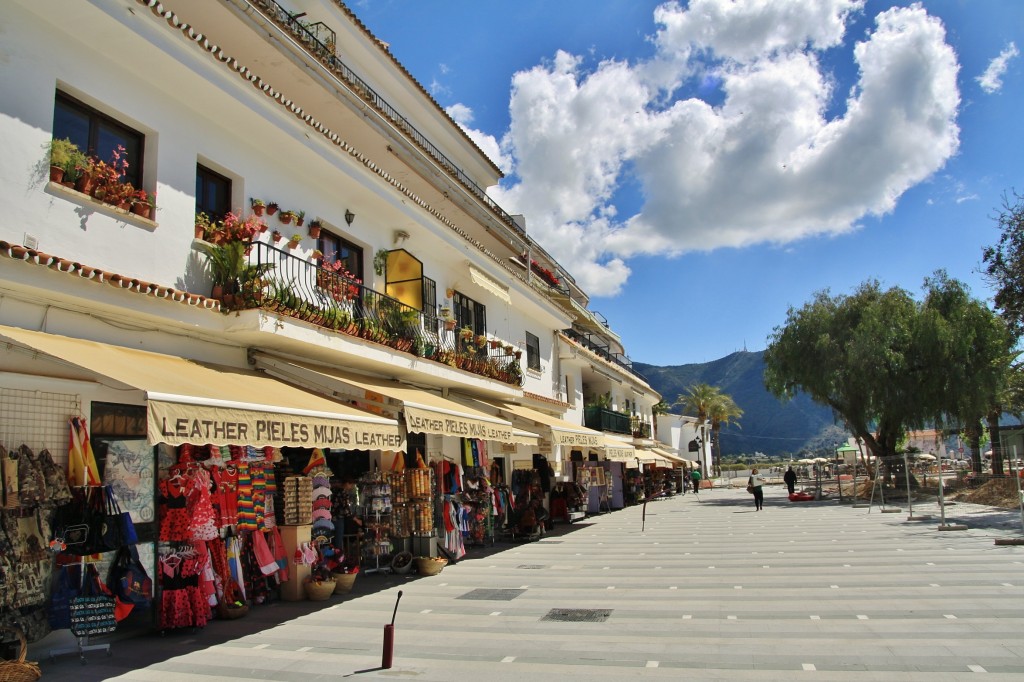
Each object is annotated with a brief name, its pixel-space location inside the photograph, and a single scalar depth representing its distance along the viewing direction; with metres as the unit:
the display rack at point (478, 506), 17.22
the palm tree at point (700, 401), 76.86
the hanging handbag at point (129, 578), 7.91
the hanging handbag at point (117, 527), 7.57
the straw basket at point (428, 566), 13.00
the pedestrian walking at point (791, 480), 36.09
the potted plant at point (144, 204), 8.62
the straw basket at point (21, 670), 6.04
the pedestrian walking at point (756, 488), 28.98
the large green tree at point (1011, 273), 19.72
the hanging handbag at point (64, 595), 7.19
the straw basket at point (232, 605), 9.12
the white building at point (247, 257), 7.37
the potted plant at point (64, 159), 7.66
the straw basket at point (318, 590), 10.35
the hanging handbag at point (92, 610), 7.16
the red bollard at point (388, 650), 6.64
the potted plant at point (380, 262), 14.75
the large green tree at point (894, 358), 27.97
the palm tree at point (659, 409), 55.91
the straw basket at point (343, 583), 10.97
